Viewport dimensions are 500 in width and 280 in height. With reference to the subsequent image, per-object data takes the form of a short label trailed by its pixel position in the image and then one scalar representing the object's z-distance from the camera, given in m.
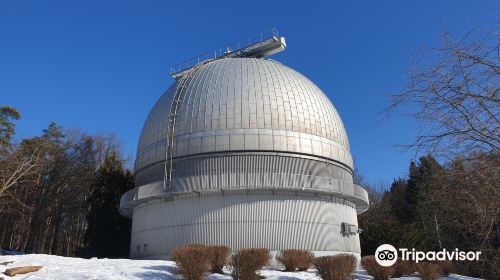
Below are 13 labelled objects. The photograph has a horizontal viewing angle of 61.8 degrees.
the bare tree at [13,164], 28.92
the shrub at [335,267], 12.75
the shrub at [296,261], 15.63
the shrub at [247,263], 12.61
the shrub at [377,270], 14.42
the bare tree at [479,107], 5.73
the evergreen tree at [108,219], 30.86
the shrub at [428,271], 14.14
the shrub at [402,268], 15.06
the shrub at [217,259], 13.99
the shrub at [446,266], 16.05
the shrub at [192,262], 12.36
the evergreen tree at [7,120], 39.26
